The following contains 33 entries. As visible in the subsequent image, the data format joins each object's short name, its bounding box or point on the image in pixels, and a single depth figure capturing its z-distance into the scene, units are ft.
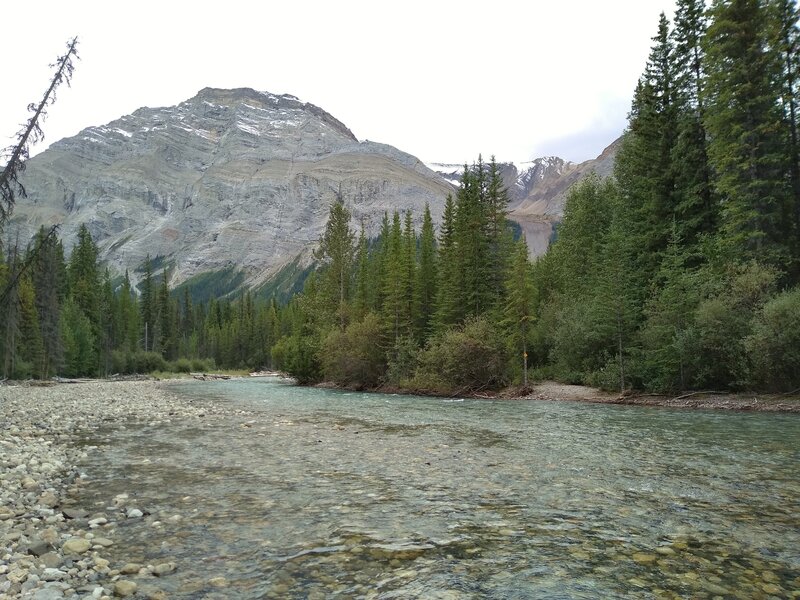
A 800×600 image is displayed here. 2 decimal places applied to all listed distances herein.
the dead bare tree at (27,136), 71.92
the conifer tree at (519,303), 142.00
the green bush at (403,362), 166.50
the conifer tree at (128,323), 319.88
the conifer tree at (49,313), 217.77
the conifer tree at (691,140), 121.08
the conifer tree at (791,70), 100.83
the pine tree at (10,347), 176.86
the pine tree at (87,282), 285.84
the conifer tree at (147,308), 374.63
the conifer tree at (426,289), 181.92
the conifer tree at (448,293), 167.73
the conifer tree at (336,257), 218.59
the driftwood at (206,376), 307.13
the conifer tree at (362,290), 202.28
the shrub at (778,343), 83.15
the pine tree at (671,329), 105.19
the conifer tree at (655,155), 129.90
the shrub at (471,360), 143.95
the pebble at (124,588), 18.40
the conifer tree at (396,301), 180.04
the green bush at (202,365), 363.13
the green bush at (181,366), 337.91
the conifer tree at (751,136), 99.86
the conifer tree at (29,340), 204.44
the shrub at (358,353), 178.70
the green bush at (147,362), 310.31
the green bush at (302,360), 213.05
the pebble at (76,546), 22.08
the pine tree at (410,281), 181.57
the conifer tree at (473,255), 165.99
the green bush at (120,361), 291.79
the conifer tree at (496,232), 165.99
